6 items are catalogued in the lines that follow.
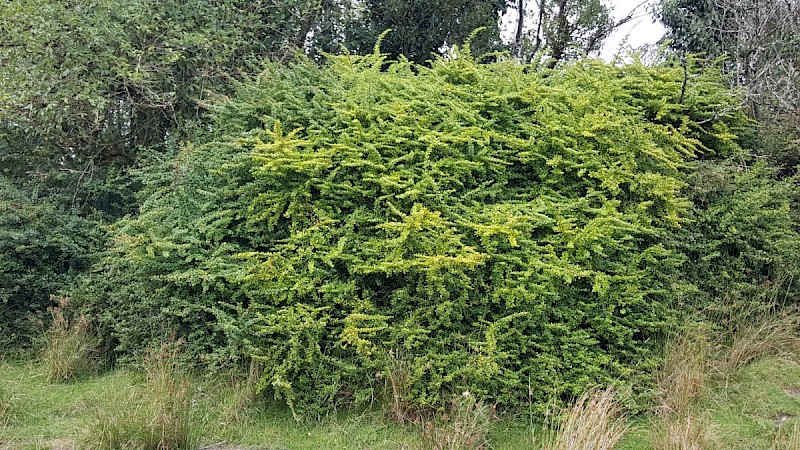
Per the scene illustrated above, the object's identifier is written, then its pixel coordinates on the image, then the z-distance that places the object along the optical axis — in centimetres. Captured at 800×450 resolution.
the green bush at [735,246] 517
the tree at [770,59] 594
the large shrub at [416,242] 441
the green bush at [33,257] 596
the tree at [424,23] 1070
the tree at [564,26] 1352
